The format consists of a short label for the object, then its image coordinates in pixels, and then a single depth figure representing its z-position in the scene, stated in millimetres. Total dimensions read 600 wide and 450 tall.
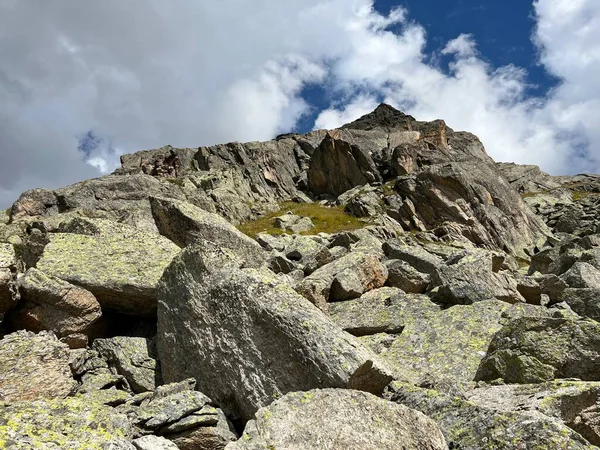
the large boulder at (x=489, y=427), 8492
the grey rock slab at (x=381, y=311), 18594
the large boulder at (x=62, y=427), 7848
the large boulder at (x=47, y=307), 14164
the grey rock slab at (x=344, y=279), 19859
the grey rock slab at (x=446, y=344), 15034
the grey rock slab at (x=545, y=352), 13250
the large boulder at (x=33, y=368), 11383
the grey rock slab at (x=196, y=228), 20547
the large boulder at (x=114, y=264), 15164
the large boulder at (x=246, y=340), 11234
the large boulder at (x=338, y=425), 8875
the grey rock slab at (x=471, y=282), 19906
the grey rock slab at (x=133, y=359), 13500
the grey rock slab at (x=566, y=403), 10477
